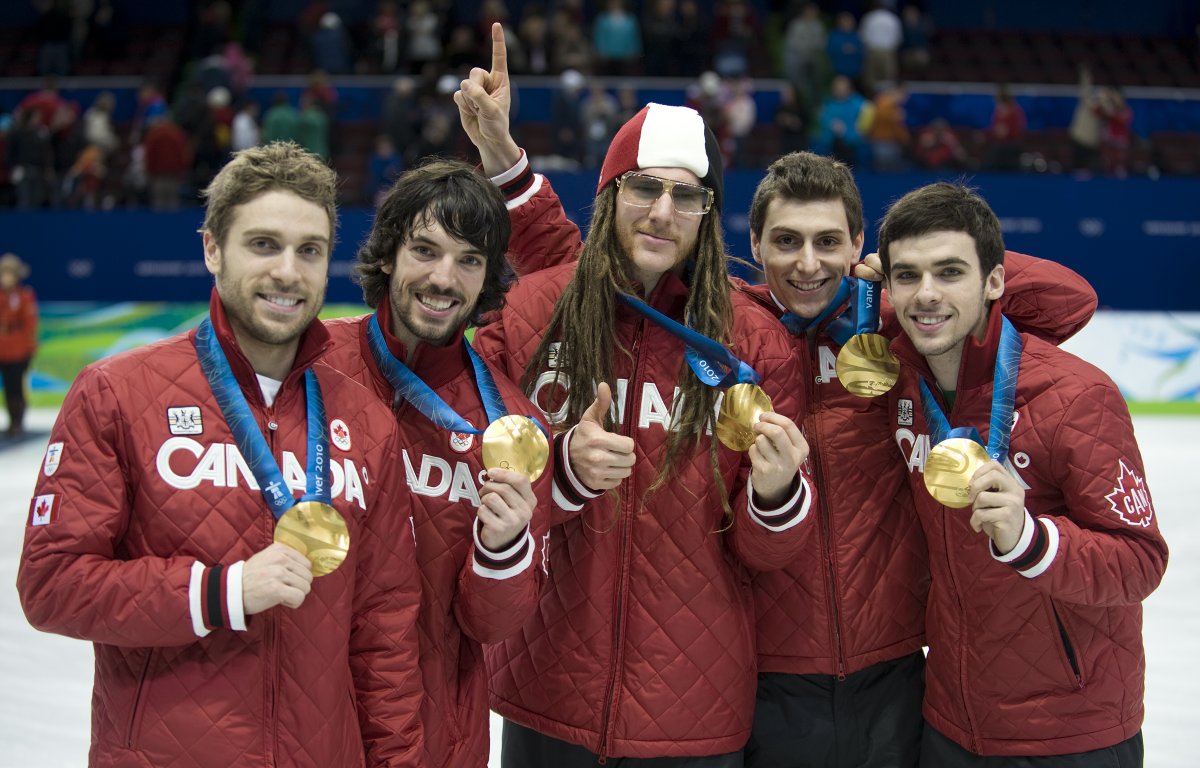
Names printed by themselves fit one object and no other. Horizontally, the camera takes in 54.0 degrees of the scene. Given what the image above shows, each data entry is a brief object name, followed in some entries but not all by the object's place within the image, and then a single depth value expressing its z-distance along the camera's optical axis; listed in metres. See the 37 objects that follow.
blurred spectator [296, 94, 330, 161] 13.38
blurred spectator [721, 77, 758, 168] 13.49
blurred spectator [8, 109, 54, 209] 13.44
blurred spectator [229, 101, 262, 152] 13.52
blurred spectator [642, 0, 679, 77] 14.86
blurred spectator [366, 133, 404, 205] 13.29
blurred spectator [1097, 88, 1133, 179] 13.89
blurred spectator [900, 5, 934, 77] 15.82
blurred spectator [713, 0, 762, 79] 15.03
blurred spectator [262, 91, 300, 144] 13.38
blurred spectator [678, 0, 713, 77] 14.98
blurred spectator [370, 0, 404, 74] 15.39
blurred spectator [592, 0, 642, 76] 15.10
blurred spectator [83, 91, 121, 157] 14.13
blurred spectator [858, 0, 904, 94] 15.13
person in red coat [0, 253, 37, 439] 9.91
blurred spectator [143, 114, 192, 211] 13.23
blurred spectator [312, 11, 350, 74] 15.15
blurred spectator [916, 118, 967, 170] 13.26
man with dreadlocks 2.52
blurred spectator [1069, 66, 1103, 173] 13.97
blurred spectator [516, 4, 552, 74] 15.05
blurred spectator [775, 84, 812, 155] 13.71
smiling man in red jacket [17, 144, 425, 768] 1.96
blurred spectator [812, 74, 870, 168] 13.52
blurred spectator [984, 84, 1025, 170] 13.49
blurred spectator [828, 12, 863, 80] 15.06
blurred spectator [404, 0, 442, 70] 15.00
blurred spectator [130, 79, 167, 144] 14.39
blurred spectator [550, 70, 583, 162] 13.40
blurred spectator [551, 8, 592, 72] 14.75
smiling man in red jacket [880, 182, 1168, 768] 2.43
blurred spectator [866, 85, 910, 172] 13.48
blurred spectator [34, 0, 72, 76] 15.93
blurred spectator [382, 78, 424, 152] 13.54
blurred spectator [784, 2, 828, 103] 14.91
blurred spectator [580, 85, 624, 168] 13.13
